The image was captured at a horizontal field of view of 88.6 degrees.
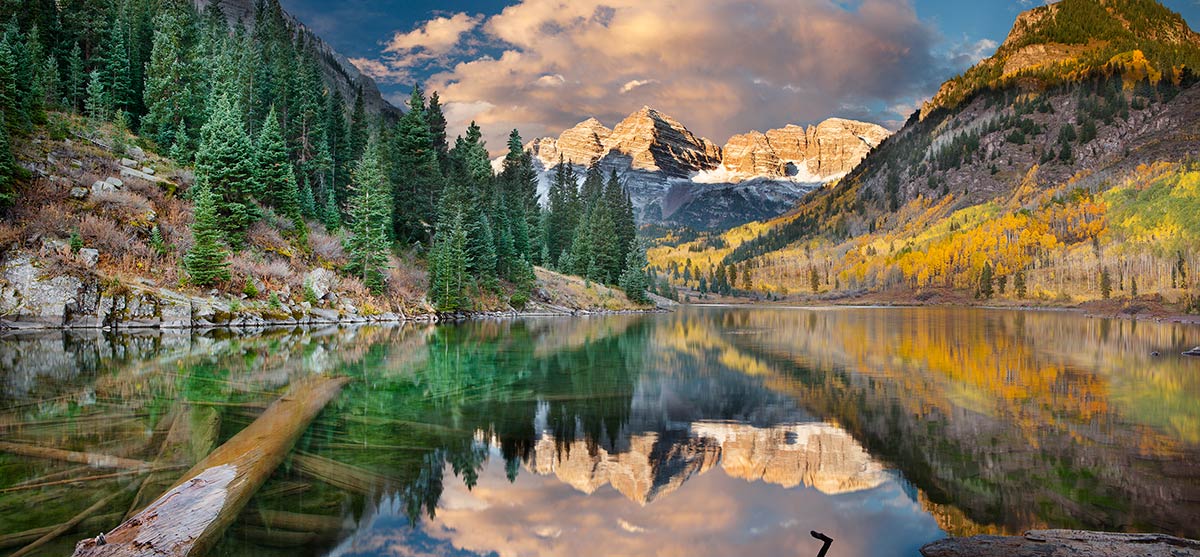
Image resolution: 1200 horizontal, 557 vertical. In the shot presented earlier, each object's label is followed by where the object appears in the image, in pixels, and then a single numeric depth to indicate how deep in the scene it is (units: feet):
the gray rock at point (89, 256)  104.94
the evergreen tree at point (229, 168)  133.69
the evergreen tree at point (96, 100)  158.92
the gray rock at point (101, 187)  118.11
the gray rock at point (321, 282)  144.05
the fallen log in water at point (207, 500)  19.81
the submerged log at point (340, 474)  29.71
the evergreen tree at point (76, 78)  168.76
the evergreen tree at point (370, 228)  160.04
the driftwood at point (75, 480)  26.07
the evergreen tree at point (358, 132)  229.45
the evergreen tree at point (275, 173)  151.02
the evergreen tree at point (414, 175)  198.70
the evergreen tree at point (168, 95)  164.66
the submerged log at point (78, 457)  30.07
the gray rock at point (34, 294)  97.86
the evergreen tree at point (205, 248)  117.60
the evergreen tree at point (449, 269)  180.96
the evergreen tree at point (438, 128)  233.76
